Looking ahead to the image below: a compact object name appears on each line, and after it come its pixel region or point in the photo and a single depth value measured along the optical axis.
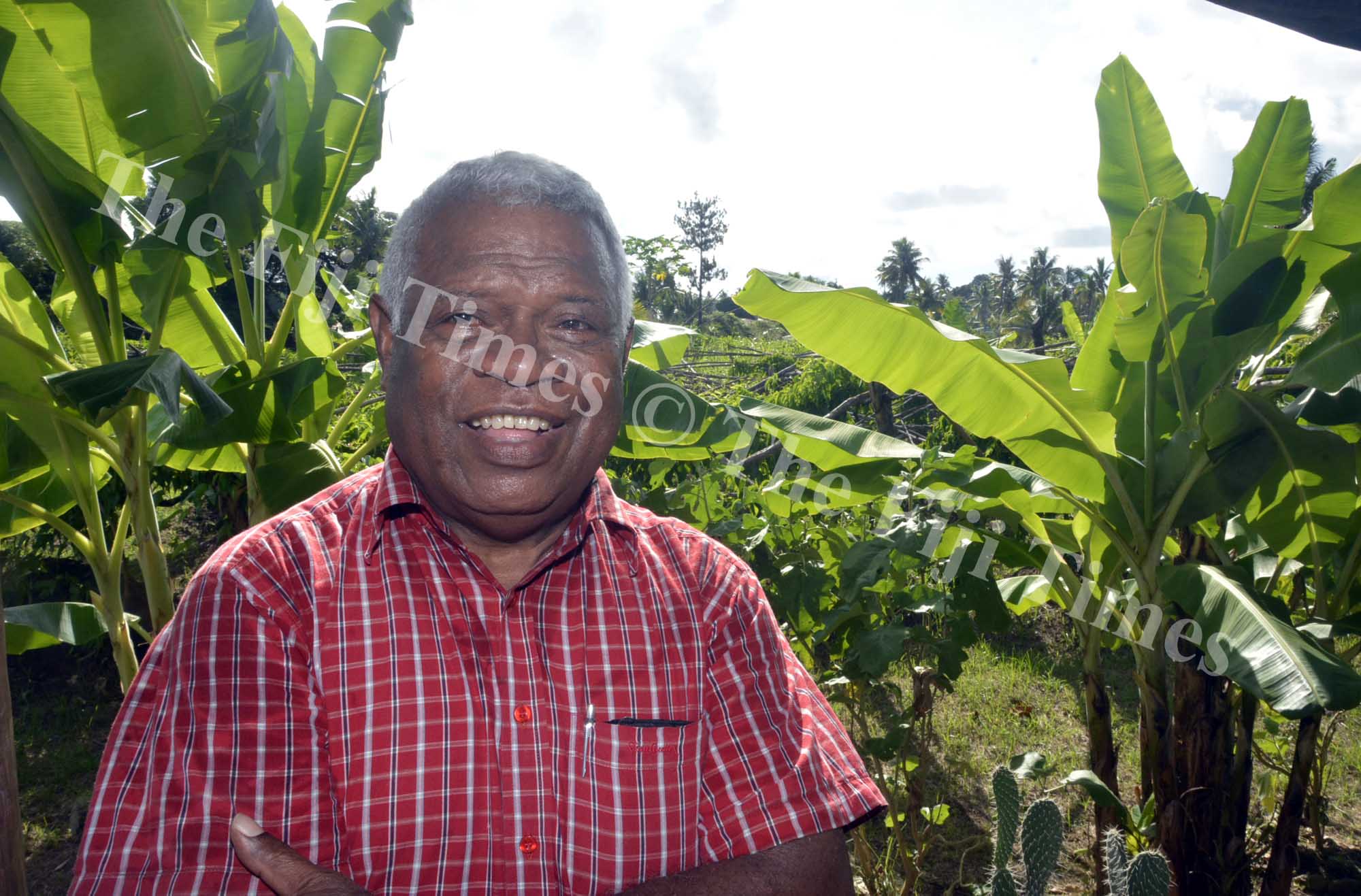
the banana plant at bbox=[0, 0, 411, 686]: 2.29
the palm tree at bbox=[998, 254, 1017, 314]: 67.18
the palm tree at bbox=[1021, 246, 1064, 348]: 46.97
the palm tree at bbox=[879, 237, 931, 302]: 61.28
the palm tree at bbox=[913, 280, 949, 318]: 41.90
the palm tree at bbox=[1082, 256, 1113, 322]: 50.19
